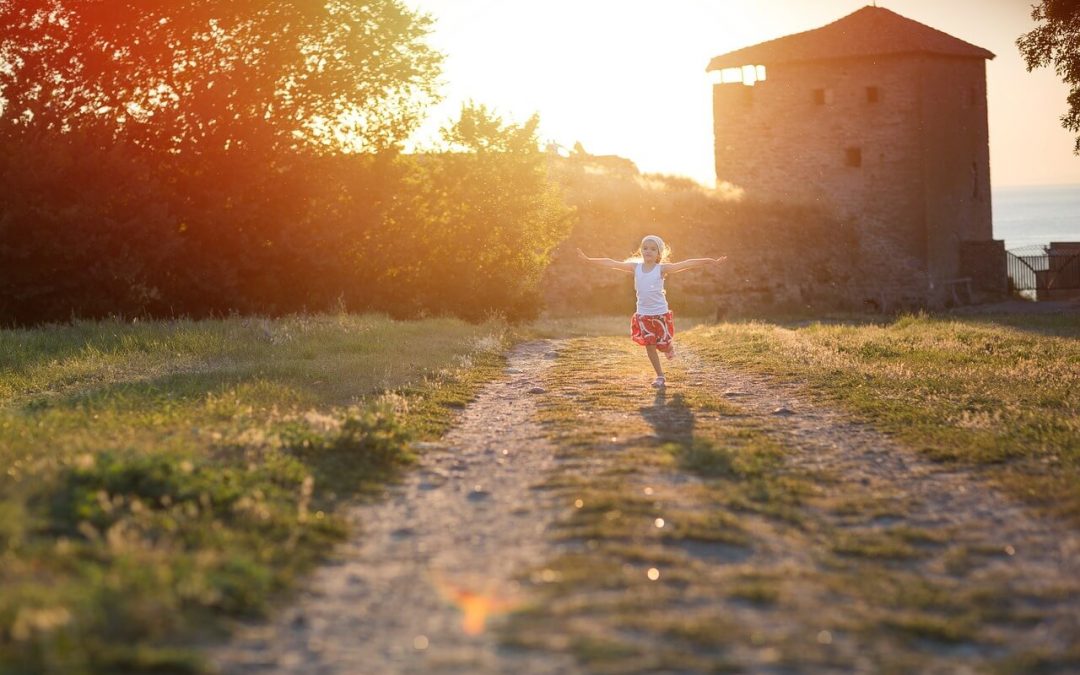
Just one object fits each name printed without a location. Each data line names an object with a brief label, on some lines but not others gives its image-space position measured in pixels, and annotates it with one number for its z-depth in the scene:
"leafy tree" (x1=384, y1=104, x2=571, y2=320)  27.97
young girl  14.55
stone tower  49.53
